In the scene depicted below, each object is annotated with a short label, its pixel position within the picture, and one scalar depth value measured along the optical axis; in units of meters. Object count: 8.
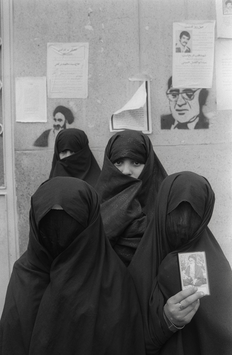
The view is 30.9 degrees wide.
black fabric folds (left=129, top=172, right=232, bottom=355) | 1.82
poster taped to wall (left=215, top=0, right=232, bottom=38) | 3.58
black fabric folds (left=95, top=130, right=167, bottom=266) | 2.42
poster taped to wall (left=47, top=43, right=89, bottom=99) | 3.55
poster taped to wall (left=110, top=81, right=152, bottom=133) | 3.53
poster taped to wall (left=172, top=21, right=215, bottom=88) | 3.57
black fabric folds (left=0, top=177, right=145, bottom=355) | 1.79
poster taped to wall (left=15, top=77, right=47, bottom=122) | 3.54
